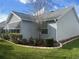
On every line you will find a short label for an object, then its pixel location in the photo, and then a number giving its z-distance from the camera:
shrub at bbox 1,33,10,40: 12.47
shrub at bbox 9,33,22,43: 11.22
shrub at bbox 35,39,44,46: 9.79
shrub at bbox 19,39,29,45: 10.25
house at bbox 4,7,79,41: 11.27
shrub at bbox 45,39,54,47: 9.21
